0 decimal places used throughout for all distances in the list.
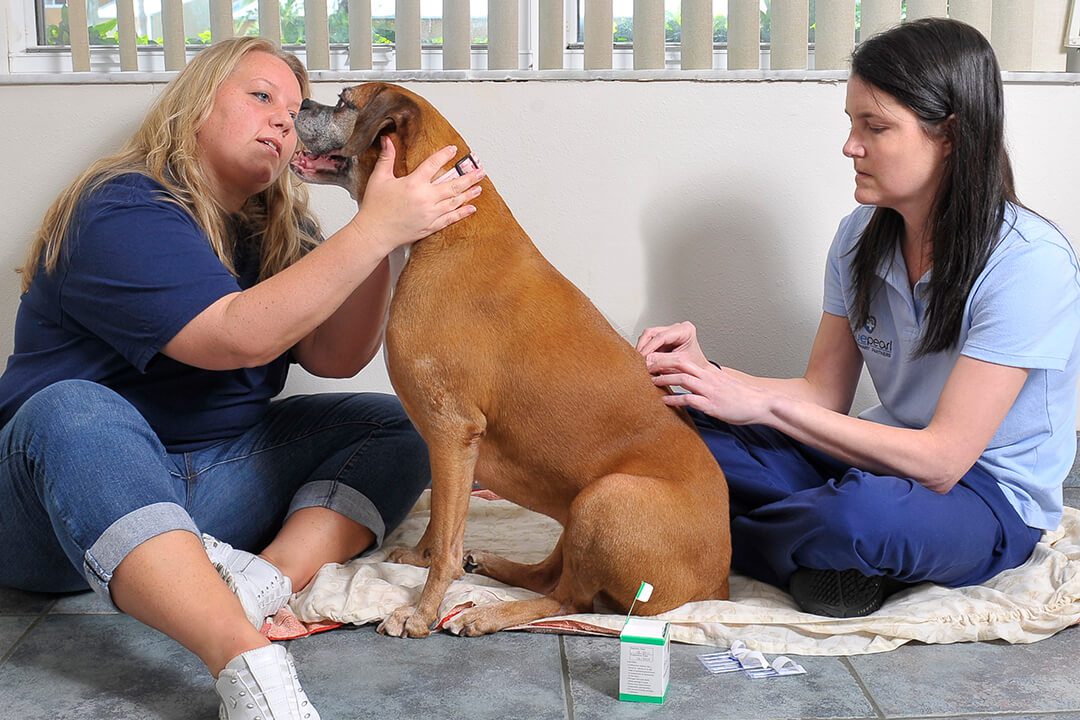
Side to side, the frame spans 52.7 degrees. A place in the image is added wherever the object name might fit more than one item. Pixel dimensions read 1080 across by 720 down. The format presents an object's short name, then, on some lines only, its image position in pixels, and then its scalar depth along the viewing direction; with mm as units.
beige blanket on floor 2025
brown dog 2016
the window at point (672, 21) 3145
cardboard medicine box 1766
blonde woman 1782
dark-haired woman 2016
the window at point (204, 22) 3098
